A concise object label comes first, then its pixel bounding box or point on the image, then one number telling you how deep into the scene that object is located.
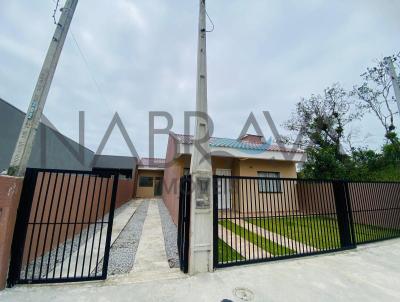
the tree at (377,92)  13.52
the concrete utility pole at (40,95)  3.05
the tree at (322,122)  15.40
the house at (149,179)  21.66
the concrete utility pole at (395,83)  6.86
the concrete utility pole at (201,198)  3.60
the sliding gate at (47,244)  3.06
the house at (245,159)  9.24
